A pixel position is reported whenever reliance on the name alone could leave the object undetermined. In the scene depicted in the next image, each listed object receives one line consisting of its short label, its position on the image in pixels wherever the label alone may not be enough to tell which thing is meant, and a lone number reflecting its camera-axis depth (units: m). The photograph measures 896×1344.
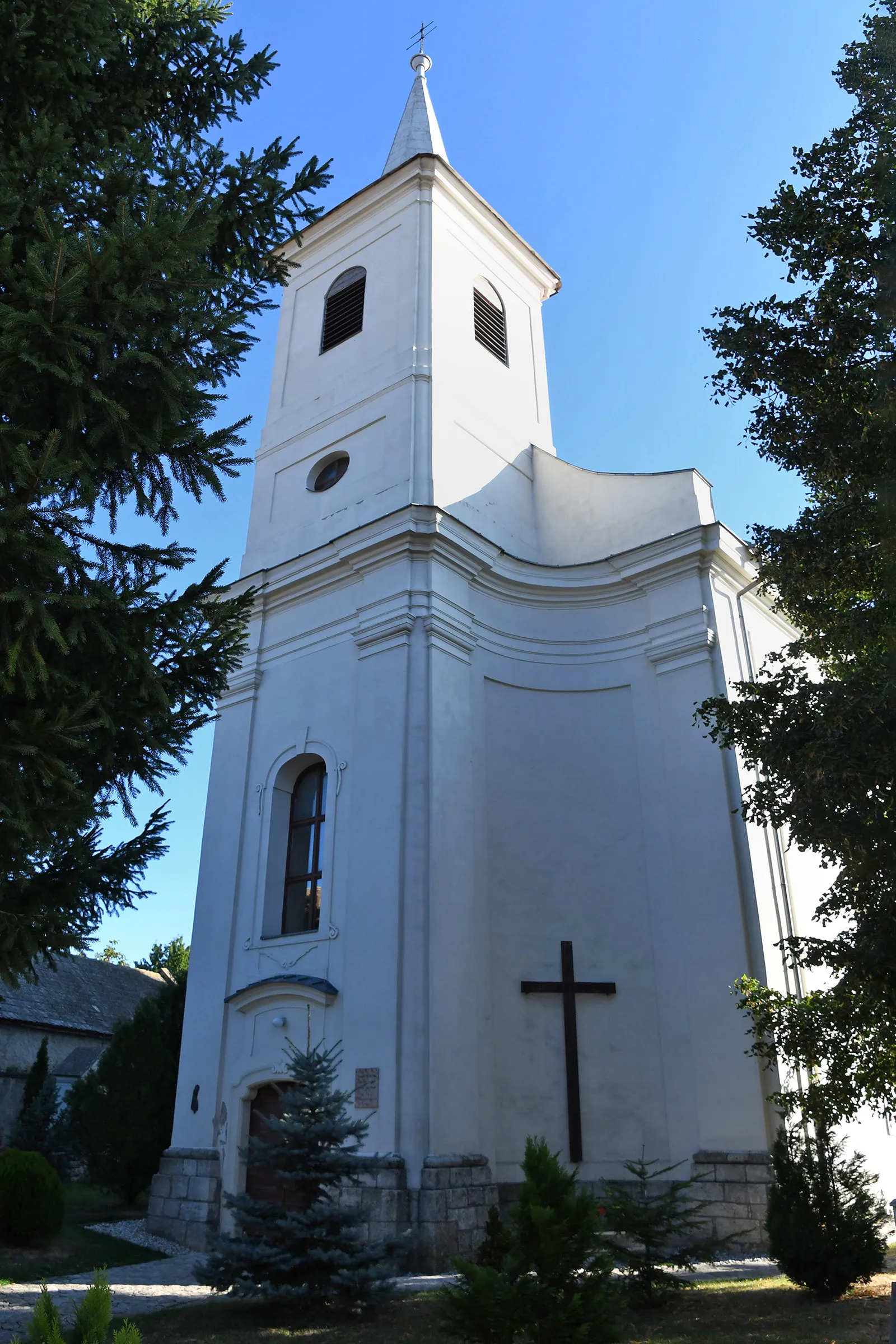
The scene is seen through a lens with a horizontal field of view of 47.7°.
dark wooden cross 12.45
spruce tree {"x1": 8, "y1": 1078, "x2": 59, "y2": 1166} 17.61
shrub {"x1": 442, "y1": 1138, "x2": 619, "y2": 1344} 5.70
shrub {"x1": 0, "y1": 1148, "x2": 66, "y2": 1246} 11.27
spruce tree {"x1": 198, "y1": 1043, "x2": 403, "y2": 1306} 8.03
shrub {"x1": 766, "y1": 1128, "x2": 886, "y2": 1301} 8.48
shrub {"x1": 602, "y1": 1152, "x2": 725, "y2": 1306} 8.09
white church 11.94
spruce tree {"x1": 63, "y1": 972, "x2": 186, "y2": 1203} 14.84
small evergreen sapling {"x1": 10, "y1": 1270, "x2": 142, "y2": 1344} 3.38
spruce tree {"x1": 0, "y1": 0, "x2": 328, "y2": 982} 5.68
